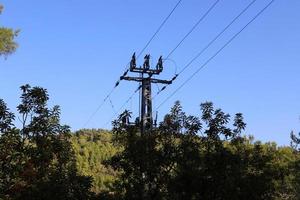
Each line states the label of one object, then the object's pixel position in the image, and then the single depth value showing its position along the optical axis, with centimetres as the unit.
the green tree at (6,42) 2553
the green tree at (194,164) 1547
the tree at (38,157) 1505
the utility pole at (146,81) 2436
